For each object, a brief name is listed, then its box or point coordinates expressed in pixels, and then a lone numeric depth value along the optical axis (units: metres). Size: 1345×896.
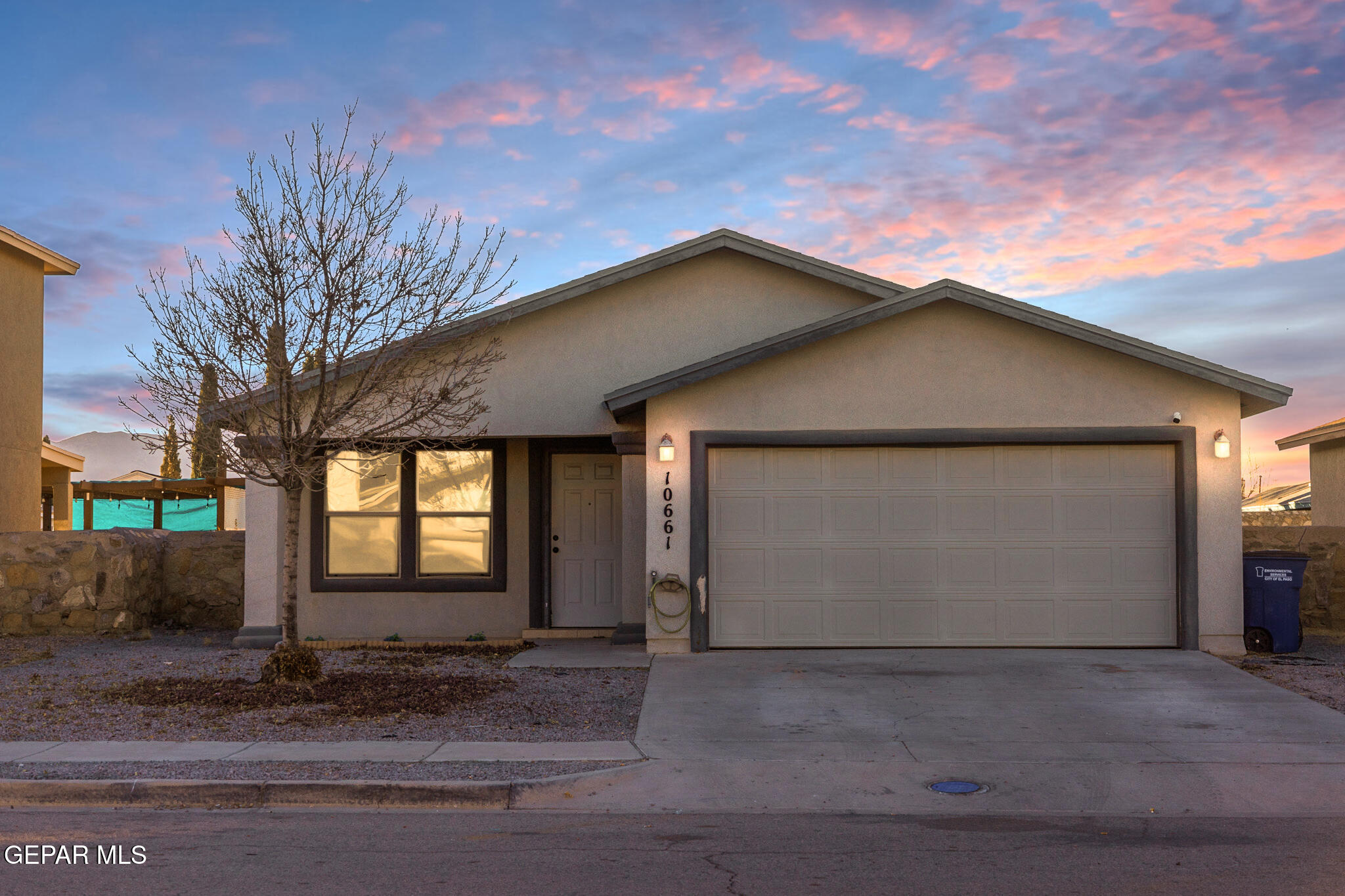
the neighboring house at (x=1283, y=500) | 32.99
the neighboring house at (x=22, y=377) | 17.98
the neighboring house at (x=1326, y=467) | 19.70
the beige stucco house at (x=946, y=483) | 11.24
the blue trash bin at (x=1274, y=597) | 11.23
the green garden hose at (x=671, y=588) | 11.35
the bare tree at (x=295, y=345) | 9.30
